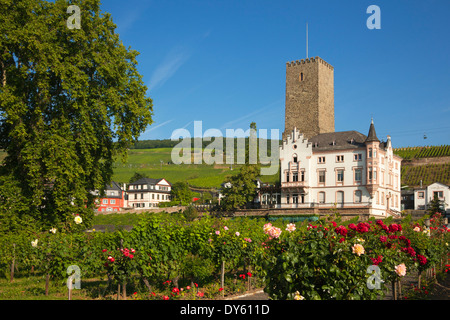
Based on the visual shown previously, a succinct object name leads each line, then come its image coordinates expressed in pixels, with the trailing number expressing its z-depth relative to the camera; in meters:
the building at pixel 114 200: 107.94
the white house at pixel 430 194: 70.44
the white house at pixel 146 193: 115.59
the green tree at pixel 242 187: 67.50
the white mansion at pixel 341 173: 62.19
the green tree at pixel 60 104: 25.62
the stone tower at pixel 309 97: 79.06
